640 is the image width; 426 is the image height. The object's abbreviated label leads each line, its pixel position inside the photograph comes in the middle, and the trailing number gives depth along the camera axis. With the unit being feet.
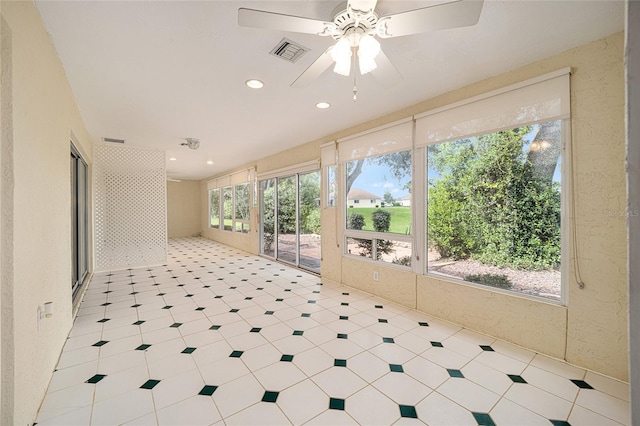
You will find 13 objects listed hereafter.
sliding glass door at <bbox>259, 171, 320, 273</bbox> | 18.21
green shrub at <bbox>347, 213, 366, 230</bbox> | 14.08
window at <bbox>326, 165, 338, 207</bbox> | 15.29
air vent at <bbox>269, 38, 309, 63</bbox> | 6.97
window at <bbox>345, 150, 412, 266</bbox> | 11.90
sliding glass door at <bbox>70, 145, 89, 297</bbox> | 12.80
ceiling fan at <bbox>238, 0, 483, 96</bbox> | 4.50
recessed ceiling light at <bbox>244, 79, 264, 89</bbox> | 9.00
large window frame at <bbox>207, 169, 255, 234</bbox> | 25.45
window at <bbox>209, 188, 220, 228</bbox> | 32.40
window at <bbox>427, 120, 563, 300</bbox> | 8.10
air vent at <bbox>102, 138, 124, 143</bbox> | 16.71
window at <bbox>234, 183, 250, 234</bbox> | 25.89
